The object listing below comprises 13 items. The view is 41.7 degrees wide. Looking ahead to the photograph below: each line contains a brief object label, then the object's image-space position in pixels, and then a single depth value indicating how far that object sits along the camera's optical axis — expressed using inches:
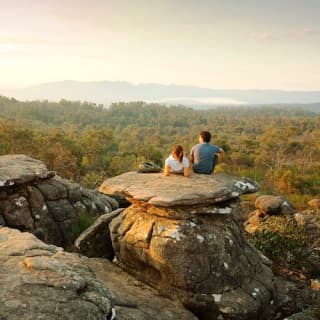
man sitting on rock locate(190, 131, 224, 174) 367.9
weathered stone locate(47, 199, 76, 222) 405.7
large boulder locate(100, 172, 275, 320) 305.1
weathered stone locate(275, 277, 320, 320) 340.2
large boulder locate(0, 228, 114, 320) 185.2
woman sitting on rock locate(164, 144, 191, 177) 355.3
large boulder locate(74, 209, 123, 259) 371.2
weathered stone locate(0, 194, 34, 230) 366.0
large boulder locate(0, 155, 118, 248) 369.7
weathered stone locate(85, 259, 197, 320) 275.7
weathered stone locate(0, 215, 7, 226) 357.2
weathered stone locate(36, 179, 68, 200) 406.0
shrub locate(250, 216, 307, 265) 437.7
